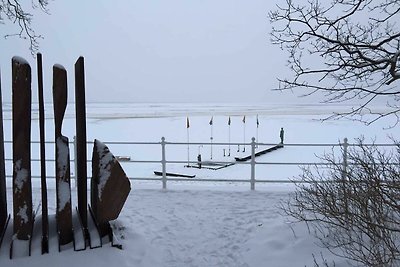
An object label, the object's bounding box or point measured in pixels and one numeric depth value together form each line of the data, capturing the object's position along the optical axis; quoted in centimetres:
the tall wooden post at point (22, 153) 402
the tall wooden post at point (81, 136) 432
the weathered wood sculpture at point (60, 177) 403
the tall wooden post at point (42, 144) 404
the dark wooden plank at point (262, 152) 2015
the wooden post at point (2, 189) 432
